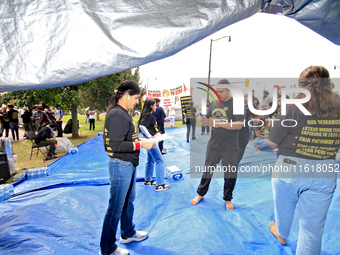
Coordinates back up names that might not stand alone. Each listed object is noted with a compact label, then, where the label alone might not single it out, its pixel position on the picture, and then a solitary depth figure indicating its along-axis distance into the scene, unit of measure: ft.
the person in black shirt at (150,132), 11.97
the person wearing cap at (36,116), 32.70
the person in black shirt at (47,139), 19.98
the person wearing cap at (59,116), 28.81
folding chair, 19.42
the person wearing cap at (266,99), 20.07
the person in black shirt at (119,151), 6.14
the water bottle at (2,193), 10.25
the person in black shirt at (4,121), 31.76
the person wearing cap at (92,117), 45.29
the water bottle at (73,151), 20.47
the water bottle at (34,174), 13.53
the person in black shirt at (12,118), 30.53
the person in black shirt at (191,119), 26.91
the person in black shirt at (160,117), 18.86
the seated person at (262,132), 15.72
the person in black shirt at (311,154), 5.13
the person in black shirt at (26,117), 32.32
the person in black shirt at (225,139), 9.50
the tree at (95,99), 55.88
